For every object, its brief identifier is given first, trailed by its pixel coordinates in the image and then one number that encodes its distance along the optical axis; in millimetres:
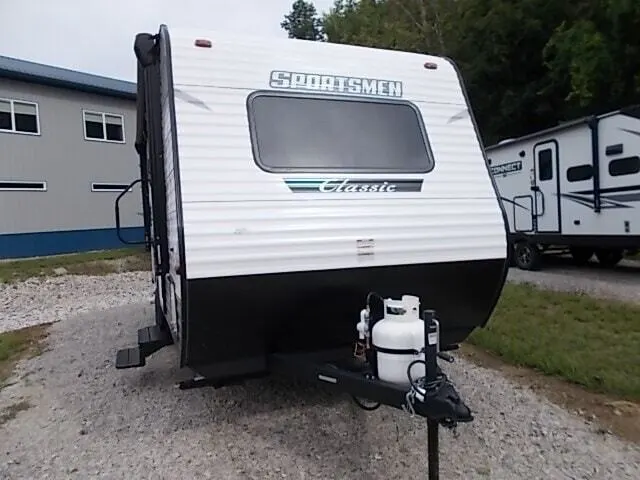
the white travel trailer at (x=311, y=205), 3193
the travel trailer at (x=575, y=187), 9508
